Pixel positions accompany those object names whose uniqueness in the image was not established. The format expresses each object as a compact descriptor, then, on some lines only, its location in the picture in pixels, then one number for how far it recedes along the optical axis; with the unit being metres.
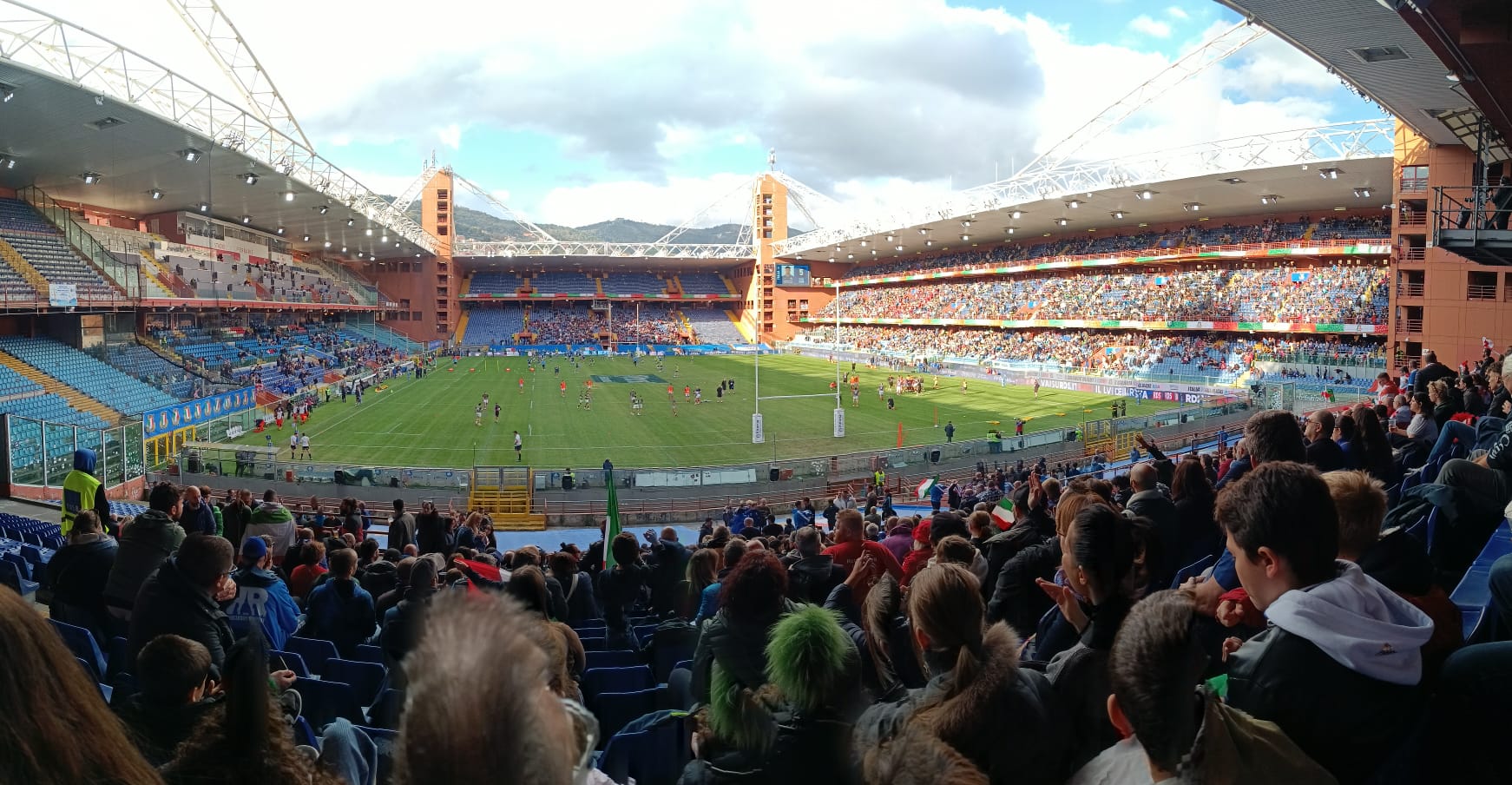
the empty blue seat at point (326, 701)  4.95
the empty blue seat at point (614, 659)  6.21
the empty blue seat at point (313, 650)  6.01
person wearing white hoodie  2.11
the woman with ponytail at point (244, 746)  1.88
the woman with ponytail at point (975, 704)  2.31
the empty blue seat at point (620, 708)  5.10
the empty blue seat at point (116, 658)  5.43
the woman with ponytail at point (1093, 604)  2.71
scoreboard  96.56
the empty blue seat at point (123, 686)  4.23
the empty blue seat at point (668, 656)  6.01
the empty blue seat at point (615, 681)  5.42
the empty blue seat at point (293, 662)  5.12
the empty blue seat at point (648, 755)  4.14
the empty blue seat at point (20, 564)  9.27
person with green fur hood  2.55
